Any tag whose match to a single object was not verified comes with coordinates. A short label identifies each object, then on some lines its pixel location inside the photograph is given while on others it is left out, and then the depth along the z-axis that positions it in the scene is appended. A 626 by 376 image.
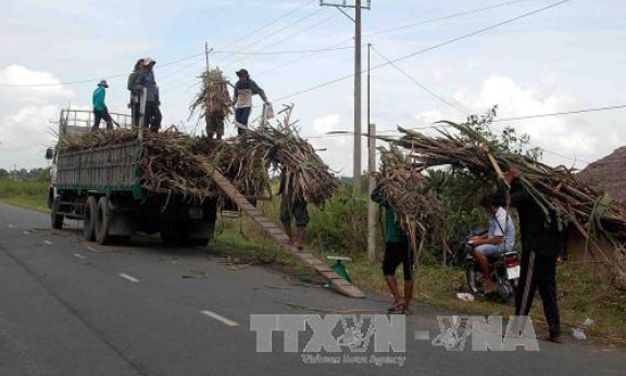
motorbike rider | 10.11
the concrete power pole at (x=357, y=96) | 25.98
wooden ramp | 10.10
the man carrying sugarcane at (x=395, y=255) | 8.59
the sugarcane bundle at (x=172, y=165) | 13.24
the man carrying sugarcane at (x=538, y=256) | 7.62
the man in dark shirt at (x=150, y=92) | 15.04
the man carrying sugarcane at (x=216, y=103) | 14.14
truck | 13.76
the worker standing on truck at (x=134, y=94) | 15.02
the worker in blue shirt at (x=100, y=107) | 17.72
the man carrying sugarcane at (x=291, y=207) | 12.62
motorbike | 9.93
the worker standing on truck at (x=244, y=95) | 14.40
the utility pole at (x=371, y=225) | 12.57
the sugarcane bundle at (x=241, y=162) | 13.42
